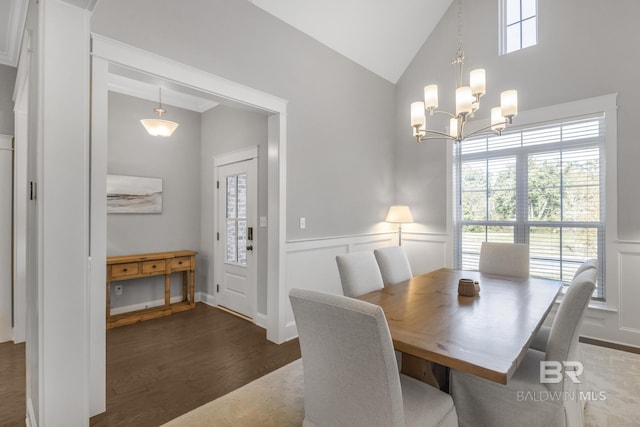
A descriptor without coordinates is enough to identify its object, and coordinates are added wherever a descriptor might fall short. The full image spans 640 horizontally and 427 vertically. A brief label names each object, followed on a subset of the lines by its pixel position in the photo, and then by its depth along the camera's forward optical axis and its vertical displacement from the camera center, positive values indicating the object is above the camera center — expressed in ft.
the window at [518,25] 12.44 +7.35
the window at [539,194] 11.25 +0.71
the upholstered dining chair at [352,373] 3.86 -2.07
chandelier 7.43 +2.61
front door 13.00 -1.06
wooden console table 12.34 -2.42
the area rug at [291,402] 6.63 -4.23
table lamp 14.03 -0.10
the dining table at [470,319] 4.36 -1.88
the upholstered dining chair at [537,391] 4.98 -2.96
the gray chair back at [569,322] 4.77 -1.67
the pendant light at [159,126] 11.94 +3.21
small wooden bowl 7.32 -1.71
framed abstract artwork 13.21 +0.78
